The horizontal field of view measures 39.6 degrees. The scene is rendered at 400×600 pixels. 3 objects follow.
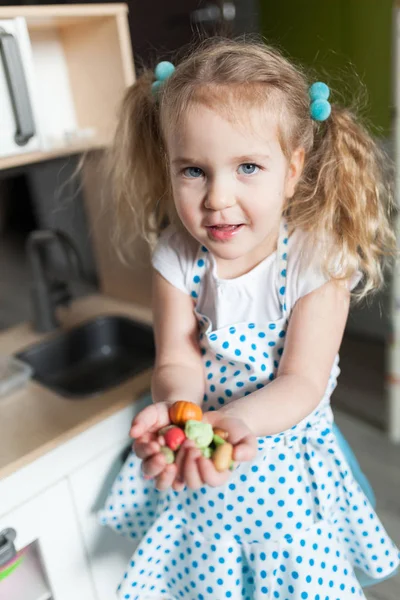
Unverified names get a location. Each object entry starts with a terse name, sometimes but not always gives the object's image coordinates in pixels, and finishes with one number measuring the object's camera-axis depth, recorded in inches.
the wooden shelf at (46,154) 42.1
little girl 28.9
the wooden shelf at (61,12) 38.7
